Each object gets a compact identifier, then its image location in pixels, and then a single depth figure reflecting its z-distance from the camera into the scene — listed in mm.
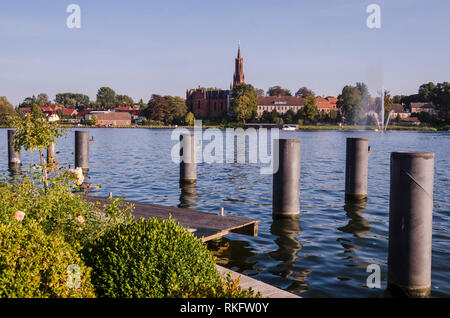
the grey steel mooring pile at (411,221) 6531
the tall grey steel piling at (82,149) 20594
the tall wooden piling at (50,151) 17328
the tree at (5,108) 116125
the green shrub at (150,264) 4445
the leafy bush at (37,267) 3865
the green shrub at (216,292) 3787
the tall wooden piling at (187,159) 17500
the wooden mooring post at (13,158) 25219
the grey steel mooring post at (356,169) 13562
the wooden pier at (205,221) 9305
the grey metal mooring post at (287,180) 11281
